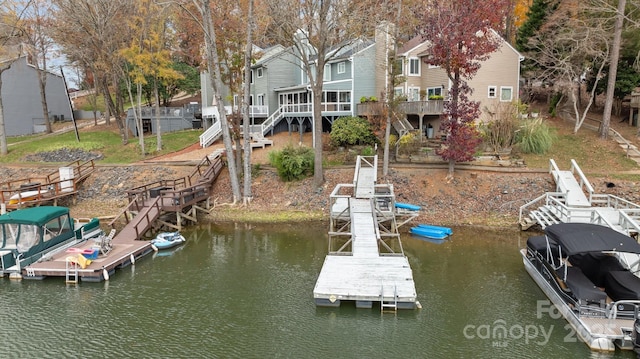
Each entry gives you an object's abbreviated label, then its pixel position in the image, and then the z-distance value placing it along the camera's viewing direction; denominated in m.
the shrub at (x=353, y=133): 29.05
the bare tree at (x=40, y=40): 36.25
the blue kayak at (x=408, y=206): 21.92
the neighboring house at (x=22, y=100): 43.72
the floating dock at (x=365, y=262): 12.63
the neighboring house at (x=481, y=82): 31.42
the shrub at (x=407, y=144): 26.33
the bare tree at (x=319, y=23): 22.86
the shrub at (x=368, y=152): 27.24
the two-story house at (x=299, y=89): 32.78
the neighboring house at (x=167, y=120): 41.22
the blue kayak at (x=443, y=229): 19.75
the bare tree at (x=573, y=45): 27.42
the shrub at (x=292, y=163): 25.48
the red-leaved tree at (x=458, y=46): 21.48
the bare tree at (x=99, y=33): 29.70
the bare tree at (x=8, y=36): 32.09
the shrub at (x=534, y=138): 25.75
